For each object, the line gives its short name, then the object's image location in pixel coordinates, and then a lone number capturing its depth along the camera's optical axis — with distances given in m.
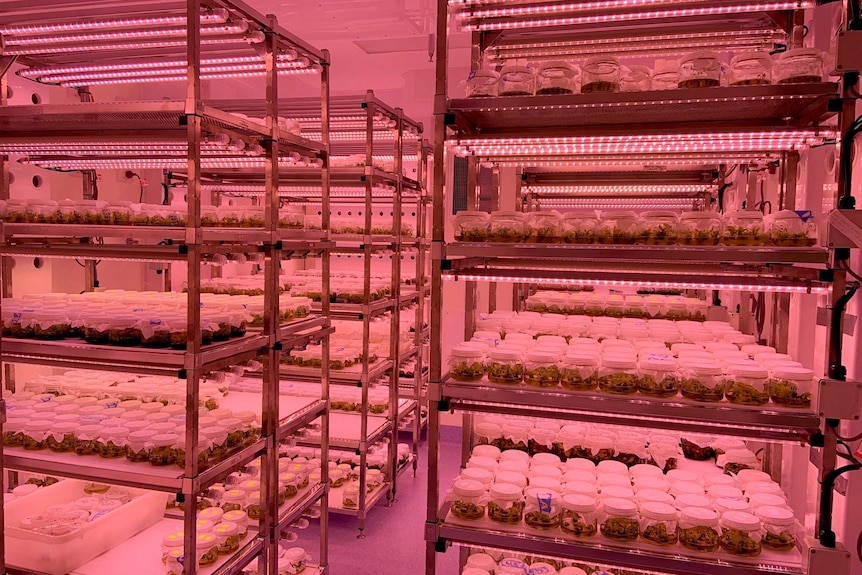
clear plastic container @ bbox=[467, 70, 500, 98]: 2.46
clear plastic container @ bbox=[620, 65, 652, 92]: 2.36
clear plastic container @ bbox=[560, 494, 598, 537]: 2.31
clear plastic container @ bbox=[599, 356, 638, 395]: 2.35
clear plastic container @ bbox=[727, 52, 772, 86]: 2.16
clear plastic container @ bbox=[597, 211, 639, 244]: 2.37
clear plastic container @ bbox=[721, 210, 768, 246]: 2.25
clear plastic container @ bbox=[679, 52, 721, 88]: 2.22
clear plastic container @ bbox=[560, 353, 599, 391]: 2.40
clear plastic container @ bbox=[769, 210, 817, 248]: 2.19
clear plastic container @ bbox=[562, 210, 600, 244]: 2.43
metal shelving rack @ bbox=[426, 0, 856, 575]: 2.10
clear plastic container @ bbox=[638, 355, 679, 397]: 2.33
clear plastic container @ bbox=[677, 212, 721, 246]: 2.29
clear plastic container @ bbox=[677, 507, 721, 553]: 2.20
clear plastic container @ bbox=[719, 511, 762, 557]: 2.16
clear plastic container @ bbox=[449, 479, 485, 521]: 2.45
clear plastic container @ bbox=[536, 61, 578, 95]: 2.38
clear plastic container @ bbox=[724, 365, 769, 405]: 2.24
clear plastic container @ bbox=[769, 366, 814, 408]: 2.20
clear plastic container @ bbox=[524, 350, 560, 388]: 2.45
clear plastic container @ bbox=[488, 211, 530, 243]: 2.46
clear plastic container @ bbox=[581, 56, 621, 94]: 2.32
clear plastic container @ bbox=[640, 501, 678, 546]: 2.24
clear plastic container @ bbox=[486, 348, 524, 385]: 2.48
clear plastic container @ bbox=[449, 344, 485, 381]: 2.51
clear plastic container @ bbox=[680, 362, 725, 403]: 2.27
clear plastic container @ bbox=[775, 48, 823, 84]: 2.07
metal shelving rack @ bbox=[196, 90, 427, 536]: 4.13
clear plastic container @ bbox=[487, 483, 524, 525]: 2.40
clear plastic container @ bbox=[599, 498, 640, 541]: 2.26
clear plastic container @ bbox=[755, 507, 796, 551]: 2.20
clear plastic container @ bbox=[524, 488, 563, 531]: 2.36
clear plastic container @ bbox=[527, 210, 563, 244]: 2.46
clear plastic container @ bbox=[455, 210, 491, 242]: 2.47
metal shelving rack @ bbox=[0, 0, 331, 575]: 2.34
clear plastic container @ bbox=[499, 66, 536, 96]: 2.42
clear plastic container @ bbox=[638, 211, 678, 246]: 2.33
